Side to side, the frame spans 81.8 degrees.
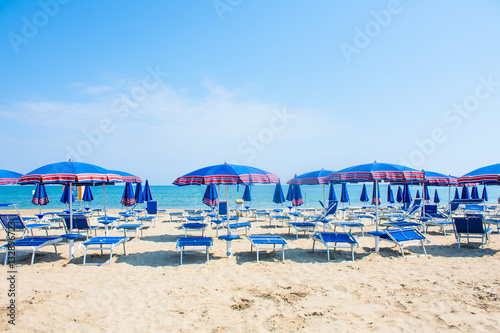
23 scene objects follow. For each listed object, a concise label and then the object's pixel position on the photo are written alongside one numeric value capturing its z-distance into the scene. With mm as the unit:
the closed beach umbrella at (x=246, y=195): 17022
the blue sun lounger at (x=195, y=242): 6016
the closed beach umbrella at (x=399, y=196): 17725
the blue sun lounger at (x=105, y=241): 6012
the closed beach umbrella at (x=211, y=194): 11469
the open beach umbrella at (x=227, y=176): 6469
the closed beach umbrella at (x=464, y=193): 17130
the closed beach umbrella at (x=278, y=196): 13403
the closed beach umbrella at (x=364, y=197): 18188
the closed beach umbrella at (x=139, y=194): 12944
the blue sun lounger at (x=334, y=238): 6461
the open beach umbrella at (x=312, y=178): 9227
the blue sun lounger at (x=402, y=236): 6734
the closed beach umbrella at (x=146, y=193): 13619
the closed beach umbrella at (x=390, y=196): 17970
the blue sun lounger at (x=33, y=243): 5910
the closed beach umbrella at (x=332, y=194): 13834
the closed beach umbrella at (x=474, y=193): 18156
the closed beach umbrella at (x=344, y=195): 14853
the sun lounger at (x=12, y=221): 6970
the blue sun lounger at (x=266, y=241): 6311
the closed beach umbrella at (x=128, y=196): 11562
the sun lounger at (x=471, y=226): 7324
